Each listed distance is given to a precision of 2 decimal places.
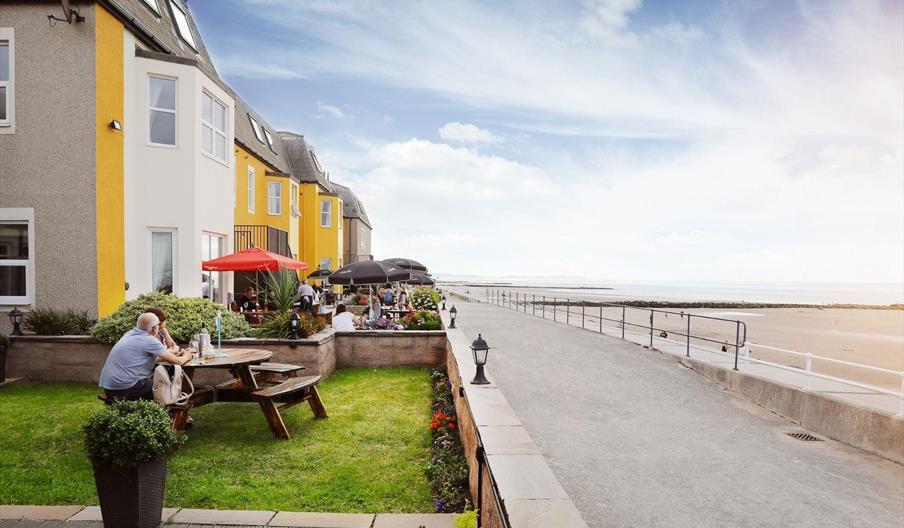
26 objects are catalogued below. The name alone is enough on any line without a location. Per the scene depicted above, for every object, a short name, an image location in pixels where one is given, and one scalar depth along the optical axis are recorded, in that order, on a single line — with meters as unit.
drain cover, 7.24
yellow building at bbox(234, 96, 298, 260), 18.92
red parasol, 11.77
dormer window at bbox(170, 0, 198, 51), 15.01
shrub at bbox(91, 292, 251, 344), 8.87
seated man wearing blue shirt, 5.53
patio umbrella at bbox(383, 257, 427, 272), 23.25
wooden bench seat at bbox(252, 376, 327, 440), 6.21
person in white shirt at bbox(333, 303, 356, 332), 11.38
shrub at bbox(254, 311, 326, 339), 9.76
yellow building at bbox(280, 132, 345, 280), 28.25
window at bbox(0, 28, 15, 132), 9.86
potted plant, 3.91
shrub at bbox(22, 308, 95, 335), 9.29
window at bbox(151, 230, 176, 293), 11.44
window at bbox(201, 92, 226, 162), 12.79
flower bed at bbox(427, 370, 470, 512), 4.64
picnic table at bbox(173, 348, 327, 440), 6.25
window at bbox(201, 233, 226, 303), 13.42
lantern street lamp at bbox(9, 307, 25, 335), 9.16
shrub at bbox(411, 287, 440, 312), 20.66
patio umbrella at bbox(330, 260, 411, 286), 13.77
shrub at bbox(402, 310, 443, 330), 12.33
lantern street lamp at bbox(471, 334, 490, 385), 6.15
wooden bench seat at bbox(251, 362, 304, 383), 7.30
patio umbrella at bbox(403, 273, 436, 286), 24.32
